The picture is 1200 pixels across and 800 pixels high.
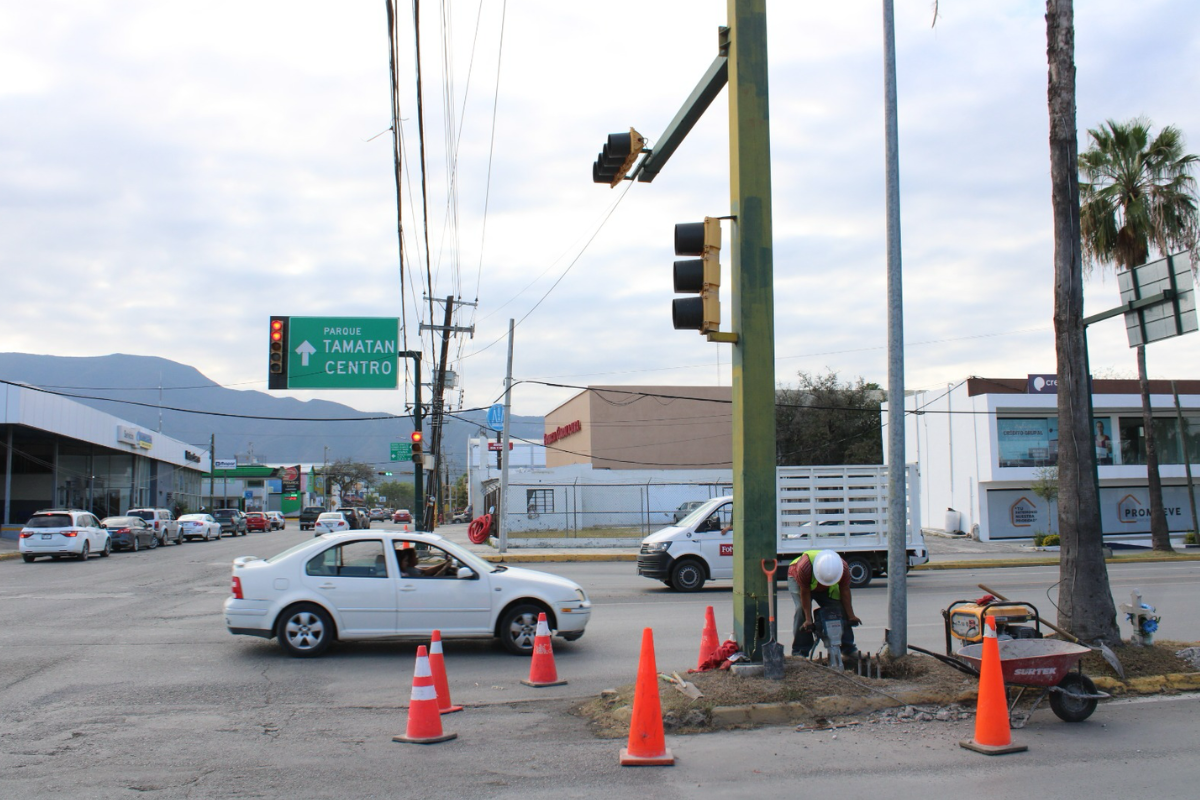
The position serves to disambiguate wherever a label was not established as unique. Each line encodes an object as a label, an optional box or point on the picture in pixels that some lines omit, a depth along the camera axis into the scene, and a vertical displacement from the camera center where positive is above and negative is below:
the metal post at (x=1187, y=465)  31.44 +0.54
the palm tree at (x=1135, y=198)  25.55 +7.94
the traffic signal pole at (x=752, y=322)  7.77 +1.40
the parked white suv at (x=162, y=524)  40.38 -1.62
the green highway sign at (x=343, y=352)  23.27 +3.45
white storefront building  36.44 +1.15
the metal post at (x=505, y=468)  30.38 +0.61
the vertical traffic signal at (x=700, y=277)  7.41 +1.68
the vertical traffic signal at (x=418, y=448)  26.21 +1.11
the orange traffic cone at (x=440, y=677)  7.65 -1.61
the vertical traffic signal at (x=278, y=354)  22.39 +3.26
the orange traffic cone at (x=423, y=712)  6.76 -1.68
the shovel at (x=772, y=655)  7.50 -1.40
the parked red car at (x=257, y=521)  68.06 -2.49
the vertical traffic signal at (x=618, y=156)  8.76 +3.17
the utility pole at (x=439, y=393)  31.84 +3.39
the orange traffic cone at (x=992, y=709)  6.35 -1.58
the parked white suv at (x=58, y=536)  28.33 -1.46
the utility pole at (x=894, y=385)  8.24 +0.88
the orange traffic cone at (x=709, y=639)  8.78 -1.50
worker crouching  7.93 -0.97
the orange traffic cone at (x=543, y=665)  8.96 -1.77
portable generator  7.78 -1.21
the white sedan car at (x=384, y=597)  10.27 -1.25
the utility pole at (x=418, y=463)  26.97 +0.68
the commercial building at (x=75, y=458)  40.12 +1.93
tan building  63.91 +3.85
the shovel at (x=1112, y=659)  8.10 -1.57
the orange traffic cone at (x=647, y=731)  6.09 -1.66
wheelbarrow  6.88 -1.46
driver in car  10.56 -0.95
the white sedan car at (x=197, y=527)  47.38 -2.03
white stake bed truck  17.58 -0.91
